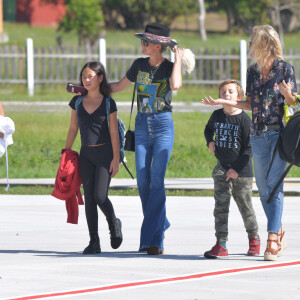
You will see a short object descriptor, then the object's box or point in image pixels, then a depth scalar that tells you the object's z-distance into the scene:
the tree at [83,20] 116.37
